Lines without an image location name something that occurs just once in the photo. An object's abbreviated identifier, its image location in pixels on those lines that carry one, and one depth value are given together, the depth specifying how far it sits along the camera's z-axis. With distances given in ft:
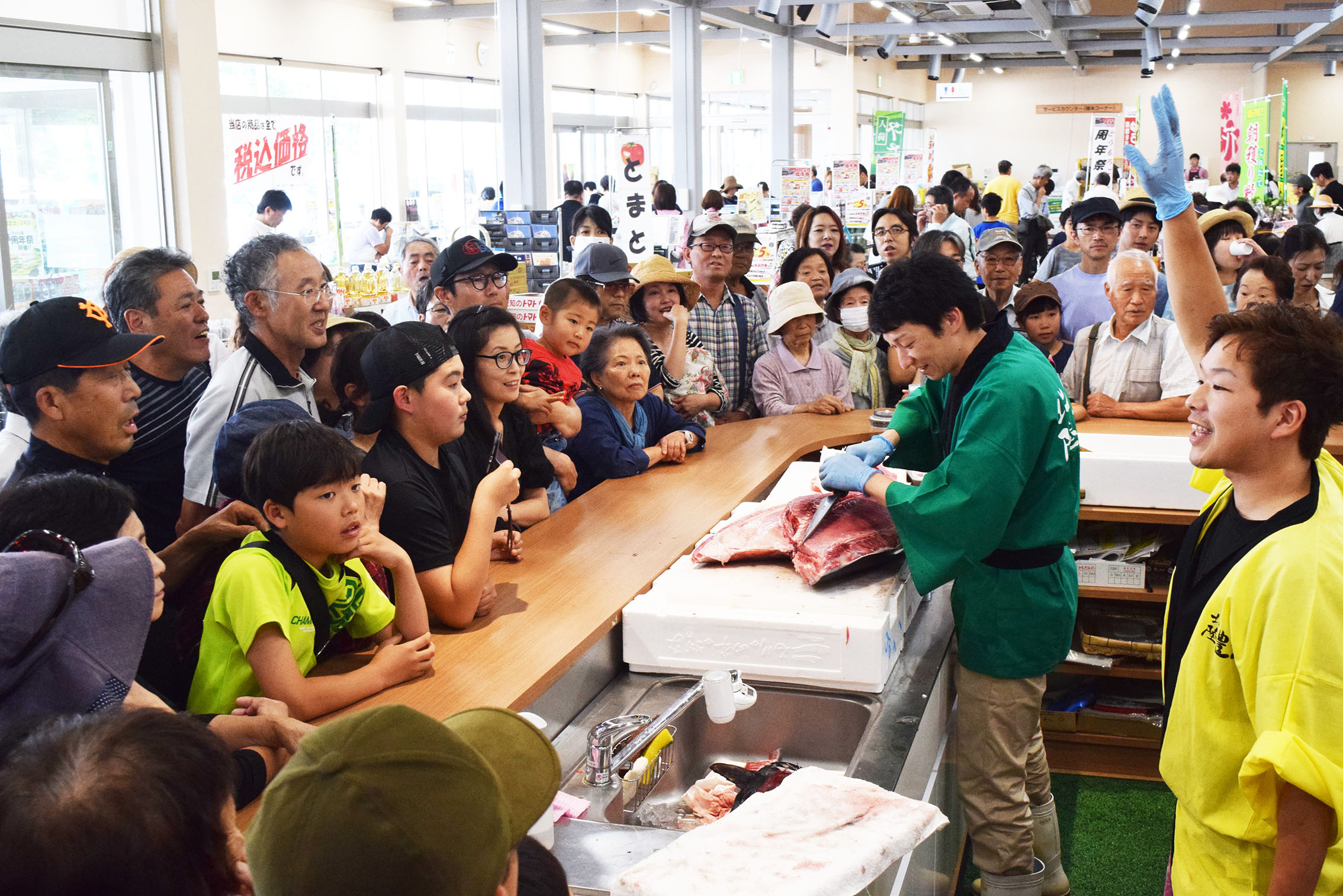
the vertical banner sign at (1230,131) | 56.80
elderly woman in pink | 16.30
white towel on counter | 5.05
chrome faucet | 6.82
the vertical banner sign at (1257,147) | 47.21
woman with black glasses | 9.47
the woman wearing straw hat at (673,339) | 15.40
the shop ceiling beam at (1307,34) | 49.42
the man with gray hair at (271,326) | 9.62
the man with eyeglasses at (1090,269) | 17.51
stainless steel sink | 8.02
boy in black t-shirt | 7.88
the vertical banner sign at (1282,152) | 54.06
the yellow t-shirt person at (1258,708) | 5.05
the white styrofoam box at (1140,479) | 12.27
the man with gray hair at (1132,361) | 14.34
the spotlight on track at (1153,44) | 57.36
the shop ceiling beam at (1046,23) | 48.57
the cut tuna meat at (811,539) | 8.64
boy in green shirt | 6.30
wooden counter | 7.05
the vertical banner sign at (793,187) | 38.45
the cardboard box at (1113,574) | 12.76
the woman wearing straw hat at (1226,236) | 19.27
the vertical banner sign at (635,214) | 27.99
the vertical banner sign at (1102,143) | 49.34
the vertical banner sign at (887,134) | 48.57
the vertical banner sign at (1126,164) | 50.21
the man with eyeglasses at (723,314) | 16.76
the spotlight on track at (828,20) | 46.55
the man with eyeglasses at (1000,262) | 18.26
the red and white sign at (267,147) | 24.63
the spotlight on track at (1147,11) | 40.73
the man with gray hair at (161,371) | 9.73
